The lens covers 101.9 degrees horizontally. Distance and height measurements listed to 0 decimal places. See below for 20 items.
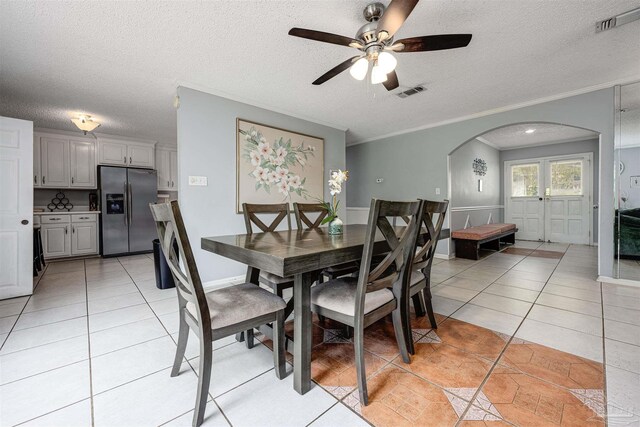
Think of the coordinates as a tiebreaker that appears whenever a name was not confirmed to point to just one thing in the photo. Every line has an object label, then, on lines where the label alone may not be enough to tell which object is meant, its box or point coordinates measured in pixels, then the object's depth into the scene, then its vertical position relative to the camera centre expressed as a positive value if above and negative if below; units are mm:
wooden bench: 4547 -516
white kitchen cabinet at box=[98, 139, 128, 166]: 5226 +1207
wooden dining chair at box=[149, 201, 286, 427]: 1184 -520
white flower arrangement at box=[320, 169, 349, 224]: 2062 +209
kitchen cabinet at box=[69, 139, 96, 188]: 5094 +960
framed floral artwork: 3664 +714
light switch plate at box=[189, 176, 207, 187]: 3244 +381
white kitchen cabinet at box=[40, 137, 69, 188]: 4824 +940
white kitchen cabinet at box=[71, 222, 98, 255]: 4988 -525
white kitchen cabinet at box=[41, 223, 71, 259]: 4695 -526
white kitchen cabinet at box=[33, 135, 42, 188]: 4738 +909
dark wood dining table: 1197 -241
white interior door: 2814 +50
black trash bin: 3129 -755
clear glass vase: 2084 -131
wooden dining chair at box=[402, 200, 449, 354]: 1737 -395
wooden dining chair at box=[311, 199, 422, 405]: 1326 -495
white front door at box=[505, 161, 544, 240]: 6824 +277
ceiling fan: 1750 +1179
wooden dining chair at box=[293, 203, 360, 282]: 2428 -490
